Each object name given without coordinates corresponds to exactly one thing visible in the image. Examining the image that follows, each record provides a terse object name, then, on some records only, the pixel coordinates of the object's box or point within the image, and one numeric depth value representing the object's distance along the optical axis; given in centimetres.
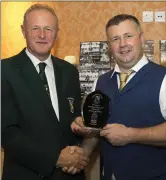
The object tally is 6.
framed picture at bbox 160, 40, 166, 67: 298
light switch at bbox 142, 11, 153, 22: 298
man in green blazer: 167
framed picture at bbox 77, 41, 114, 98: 299
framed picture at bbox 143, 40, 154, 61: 300
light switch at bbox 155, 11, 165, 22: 296
